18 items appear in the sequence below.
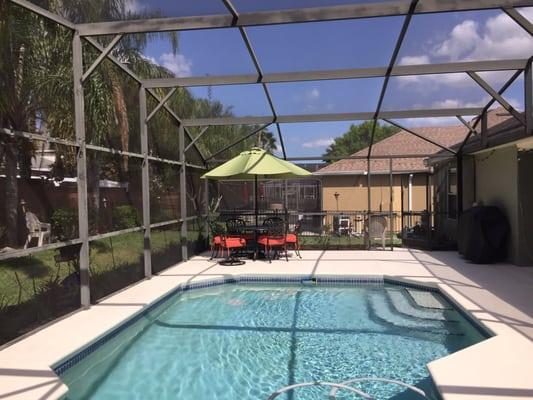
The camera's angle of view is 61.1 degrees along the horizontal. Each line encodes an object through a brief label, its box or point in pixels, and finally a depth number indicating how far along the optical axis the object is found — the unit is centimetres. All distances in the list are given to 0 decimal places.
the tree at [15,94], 422
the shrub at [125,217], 655
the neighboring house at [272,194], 1248
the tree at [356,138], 4659
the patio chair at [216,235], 965
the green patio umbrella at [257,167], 895
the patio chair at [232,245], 919
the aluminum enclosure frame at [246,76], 491
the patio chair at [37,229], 454
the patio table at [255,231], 954
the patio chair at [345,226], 1296
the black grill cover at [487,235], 853
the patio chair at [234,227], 1008
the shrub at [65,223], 508
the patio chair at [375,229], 1109
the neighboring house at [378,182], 1692
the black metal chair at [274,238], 950
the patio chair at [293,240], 978
